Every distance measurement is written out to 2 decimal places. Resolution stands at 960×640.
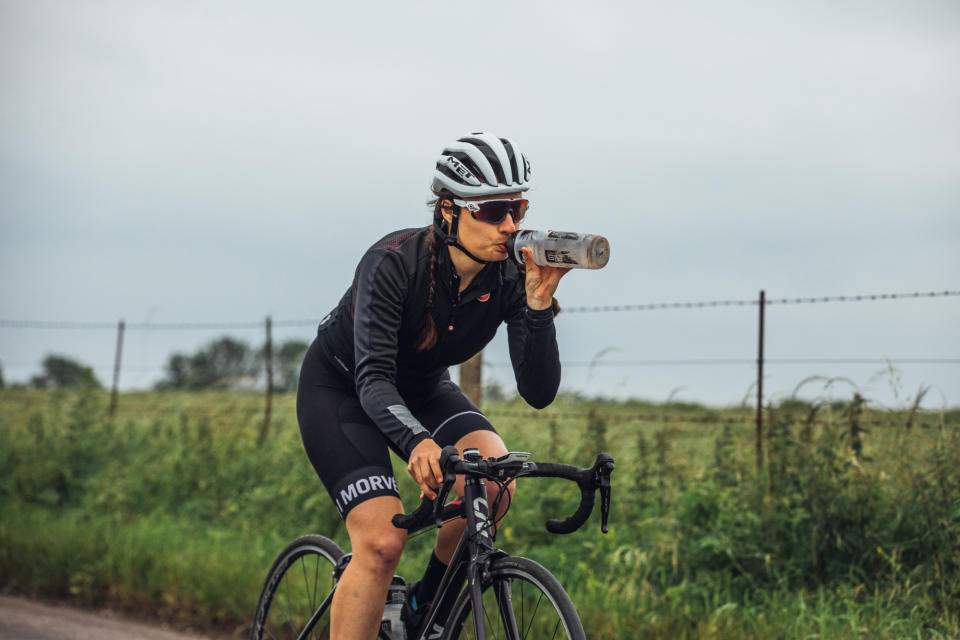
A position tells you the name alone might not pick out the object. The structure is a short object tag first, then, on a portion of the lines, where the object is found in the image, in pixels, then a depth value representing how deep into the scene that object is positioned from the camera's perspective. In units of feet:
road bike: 10.31
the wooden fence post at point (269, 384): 35.53
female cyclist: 11.94
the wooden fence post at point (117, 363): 48.67
